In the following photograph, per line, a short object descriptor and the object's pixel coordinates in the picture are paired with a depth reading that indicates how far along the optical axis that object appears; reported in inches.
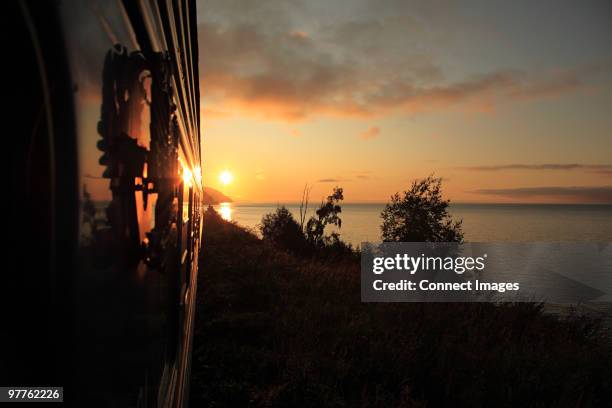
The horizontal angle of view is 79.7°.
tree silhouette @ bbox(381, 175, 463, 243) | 615.8
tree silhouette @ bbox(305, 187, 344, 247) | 863.7
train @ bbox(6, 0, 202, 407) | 19.6
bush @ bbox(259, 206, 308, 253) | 969.7
